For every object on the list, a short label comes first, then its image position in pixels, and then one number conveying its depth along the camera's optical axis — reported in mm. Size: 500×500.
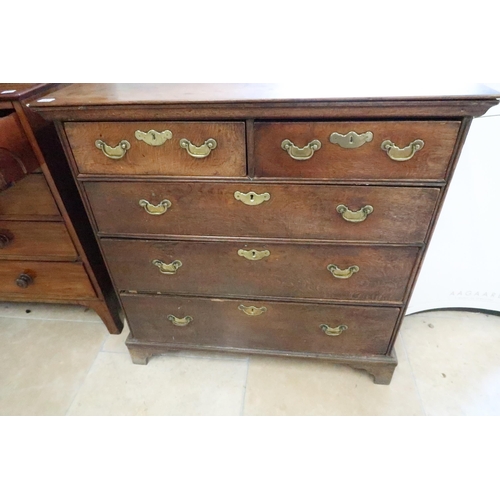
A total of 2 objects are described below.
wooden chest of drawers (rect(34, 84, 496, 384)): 765
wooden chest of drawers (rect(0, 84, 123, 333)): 933
